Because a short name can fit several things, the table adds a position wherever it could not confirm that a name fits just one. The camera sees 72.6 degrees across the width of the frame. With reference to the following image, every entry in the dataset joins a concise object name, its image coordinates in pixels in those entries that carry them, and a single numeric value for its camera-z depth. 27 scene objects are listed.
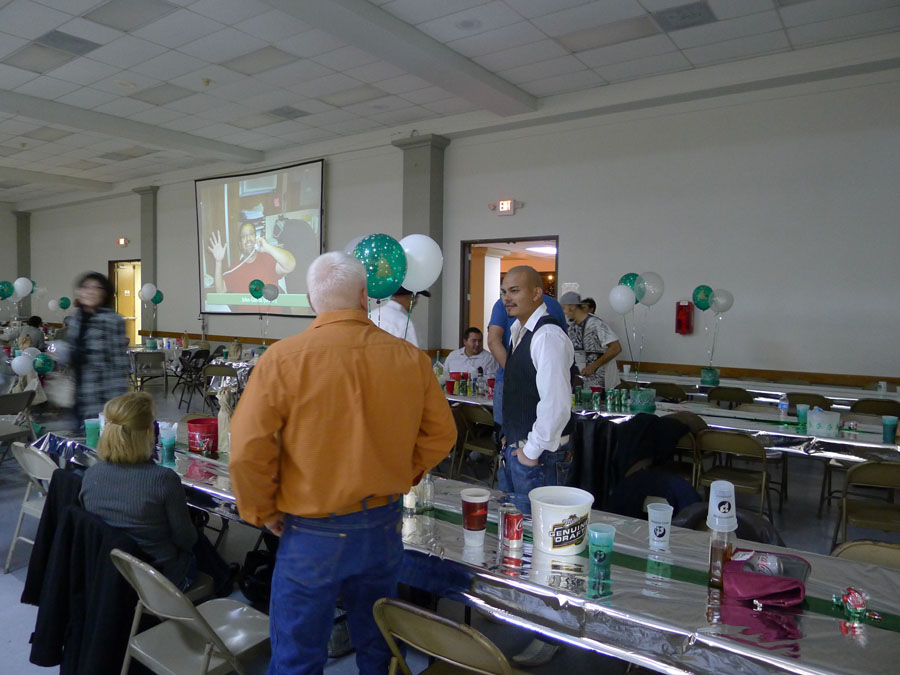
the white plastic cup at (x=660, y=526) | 1.77
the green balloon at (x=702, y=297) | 5.75
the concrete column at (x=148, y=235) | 11.48
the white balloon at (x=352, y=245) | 3.11
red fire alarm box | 6.36
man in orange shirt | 1.47
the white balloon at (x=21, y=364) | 5.48
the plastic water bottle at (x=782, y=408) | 4.16
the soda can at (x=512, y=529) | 1.74
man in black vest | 2.28
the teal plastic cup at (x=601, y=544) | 1.58
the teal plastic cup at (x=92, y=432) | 2.85
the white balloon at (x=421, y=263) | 3.31
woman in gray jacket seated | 2.06
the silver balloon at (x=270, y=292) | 9.14
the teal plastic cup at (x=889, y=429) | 3.44
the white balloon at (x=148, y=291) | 10.08
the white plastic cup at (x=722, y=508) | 1.53
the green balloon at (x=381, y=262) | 2.87
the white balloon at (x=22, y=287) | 8.54
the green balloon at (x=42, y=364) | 5.09
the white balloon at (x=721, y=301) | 5.75
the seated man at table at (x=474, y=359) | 5.48
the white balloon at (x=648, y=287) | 5.93
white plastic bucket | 1.67
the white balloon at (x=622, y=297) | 5.68
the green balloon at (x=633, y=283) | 5.90
